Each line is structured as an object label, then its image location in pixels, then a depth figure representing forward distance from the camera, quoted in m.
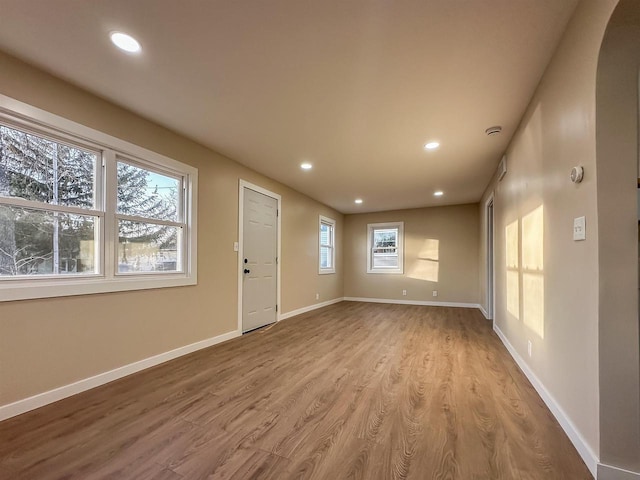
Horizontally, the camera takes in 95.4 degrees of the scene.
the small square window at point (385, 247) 7.29
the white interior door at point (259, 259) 4.18
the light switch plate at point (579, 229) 1.49
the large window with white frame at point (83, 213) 2.02
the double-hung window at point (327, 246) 6.74
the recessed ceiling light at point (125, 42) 1.76
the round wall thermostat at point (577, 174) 1.51
